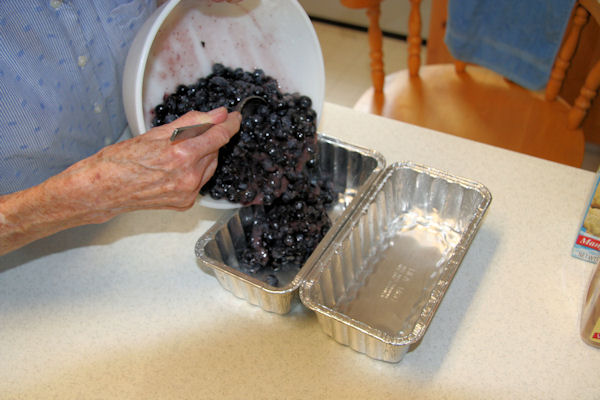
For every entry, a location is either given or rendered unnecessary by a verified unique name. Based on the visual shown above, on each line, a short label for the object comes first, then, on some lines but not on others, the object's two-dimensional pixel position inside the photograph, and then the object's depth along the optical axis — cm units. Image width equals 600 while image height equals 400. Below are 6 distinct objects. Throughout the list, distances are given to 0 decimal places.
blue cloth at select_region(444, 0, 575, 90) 152
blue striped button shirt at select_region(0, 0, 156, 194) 80
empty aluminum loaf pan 80
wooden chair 148
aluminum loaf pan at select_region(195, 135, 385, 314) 85
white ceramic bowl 96
